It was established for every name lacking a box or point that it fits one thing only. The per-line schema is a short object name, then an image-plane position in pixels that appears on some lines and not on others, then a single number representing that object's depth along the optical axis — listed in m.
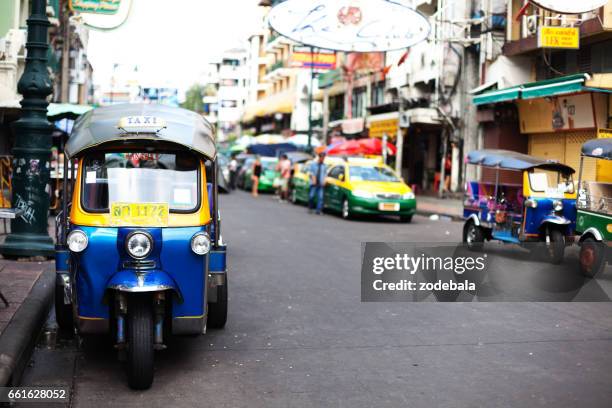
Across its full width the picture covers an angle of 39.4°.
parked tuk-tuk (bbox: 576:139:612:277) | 11.72
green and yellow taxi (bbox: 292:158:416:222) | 22.38
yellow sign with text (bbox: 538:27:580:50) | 23.33
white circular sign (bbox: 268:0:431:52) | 21.66
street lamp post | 11.85
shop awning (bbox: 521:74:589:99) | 23.28
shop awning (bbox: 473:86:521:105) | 27.20
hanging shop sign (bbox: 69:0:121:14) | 13.62
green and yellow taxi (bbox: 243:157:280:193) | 37.28
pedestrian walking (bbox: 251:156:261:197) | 35.34
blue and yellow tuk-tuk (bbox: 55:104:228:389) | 6.17
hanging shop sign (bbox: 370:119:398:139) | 38.84
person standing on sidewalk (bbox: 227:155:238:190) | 43.00
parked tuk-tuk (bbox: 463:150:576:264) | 13.84
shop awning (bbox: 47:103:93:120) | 20.09
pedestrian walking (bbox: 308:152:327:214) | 24.47
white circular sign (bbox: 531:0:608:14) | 19.54
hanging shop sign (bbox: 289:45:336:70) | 44.31
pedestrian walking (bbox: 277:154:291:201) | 32.28
